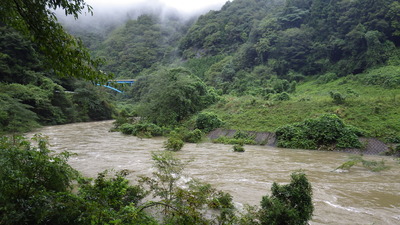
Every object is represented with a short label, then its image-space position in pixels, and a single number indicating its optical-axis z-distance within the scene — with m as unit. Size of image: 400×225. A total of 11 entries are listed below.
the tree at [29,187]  3.70
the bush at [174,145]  15.37
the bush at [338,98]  20.27
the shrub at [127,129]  24.97
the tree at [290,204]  4.25
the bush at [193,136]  20.08
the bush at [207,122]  22.89
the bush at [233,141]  18.75
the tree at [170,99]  26.83
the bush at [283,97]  24.66
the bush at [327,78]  34.44
